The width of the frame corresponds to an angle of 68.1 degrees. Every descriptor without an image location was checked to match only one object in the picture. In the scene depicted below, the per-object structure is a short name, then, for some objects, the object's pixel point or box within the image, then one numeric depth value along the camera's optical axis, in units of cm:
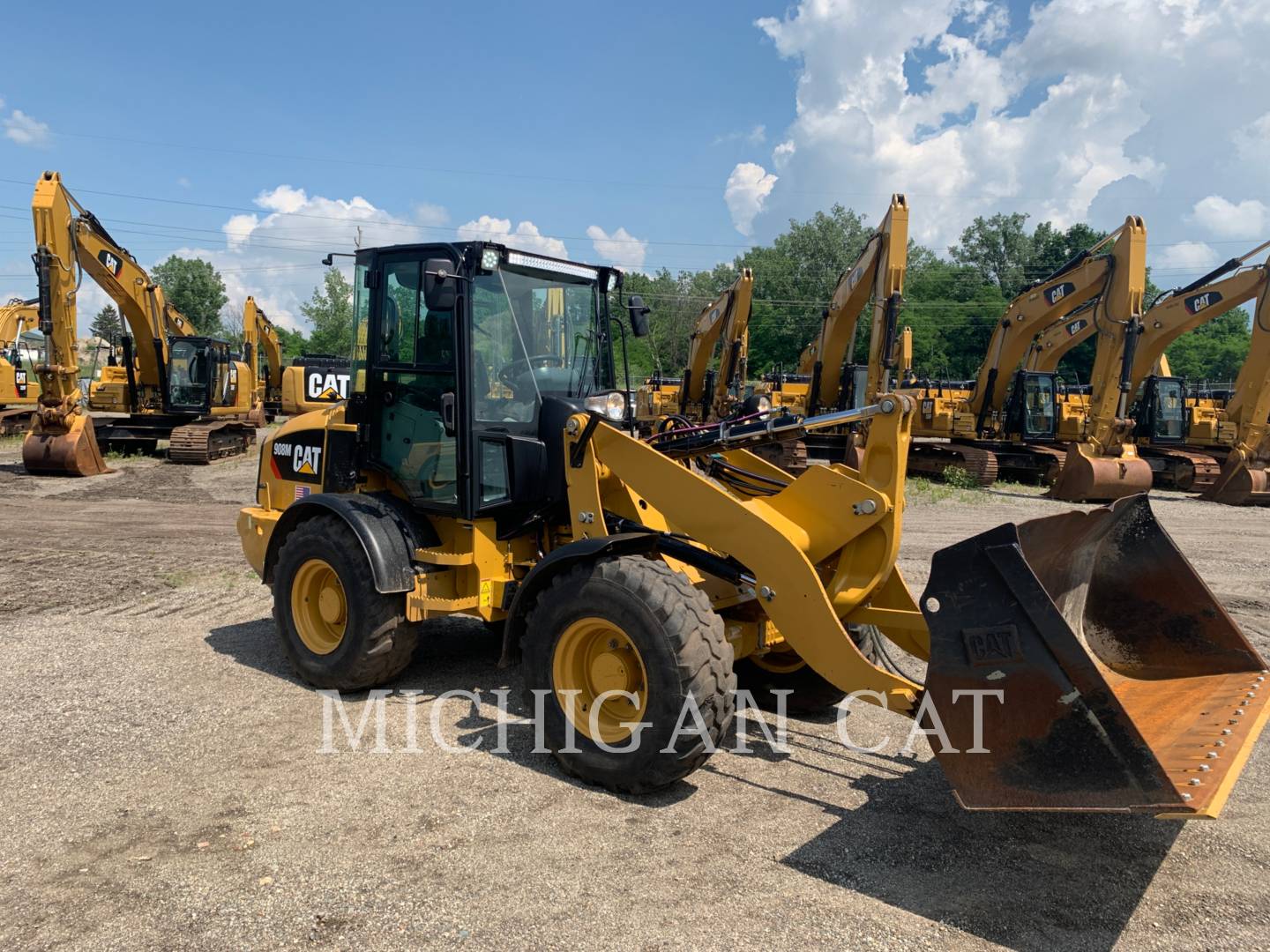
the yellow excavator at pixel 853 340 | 1633
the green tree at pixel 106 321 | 6334
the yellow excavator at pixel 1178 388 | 1800
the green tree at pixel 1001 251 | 6138
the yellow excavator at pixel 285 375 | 2519
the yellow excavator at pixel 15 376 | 2390
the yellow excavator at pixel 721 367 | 2177
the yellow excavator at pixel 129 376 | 1608
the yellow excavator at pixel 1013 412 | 1919
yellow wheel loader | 340
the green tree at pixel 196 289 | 6412
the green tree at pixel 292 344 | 6481
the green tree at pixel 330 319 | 5865
